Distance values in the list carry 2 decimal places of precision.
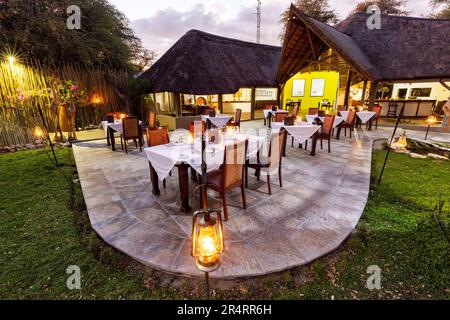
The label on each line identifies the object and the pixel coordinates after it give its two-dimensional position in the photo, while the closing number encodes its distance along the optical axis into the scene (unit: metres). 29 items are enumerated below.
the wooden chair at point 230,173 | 2.70
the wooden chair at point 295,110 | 8.68
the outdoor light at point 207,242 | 1.52
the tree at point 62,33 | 8.16
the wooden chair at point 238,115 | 7.30
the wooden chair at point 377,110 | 9.20
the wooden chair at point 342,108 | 8.67
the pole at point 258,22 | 24.58
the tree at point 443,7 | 17.16
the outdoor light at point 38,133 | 6.90
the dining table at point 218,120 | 7.87
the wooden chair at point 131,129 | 5.98
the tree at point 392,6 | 20.64
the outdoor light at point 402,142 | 6.11
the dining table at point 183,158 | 2.87
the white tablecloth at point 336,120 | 7.39
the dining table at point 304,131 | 5.43
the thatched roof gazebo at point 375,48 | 8.72
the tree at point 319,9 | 21.88
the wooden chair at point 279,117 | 7.03
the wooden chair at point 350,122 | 7.44
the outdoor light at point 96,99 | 9.42
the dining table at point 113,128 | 6.25
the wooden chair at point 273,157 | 3.55
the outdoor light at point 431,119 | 7.06
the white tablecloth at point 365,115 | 8.54
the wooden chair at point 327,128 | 5.80
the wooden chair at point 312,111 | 8.52
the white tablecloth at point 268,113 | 9.10
